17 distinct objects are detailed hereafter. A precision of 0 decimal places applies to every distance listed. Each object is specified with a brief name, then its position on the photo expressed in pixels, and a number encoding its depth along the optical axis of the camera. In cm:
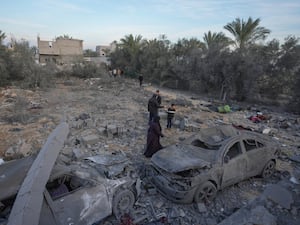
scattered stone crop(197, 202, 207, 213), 441
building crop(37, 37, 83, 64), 4059
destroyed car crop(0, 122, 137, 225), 263
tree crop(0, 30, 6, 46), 2086
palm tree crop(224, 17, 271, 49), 1831
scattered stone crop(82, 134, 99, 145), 764
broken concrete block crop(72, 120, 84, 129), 936
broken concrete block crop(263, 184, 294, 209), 400
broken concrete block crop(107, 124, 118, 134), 848
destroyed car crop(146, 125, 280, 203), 445
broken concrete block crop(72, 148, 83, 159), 622
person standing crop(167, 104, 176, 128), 929
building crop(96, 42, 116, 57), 6828
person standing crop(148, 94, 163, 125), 834
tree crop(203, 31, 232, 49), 2230
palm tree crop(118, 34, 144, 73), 3022
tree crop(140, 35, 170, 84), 2494
